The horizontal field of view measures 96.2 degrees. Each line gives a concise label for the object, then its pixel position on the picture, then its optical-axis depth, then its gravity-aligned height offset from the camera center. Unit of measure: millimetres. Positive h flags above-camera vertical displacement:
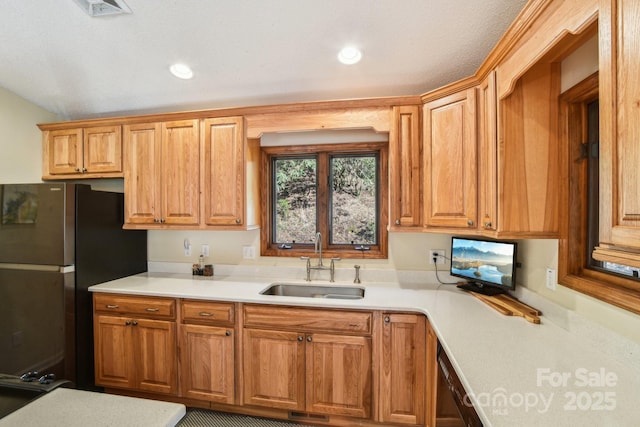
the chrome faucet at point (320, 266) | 2395 -458
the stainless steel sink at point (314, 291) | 2295 -643
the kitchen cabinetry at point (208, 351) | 2000 -979
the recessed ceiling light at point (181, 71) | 2053 +1034
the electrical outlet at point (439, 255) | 2328 -350
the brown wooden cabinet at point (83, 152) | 2492 +539
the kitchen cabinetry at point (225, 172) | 2270 +321
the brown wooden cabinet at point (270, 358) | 1801 -995
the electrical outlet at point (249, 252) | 2631 -362
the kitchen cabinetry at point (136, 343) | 2092 -971
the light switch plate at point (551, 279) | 1517 -359
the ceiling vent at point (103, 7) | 1641 +1201
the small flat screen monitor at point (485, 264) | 1814 -358
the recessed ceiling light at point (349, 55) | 1810 +1010
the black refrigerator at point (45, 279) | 2061 -478
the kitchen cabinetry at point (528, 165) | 1473 +240
